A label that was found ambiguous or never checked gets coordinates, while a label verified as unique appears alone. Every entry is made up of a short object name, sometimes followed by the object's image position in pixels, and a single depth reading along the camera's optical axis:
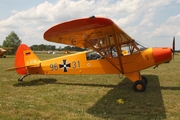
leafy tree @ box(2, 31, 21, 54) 79.50
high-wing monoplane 5.52
